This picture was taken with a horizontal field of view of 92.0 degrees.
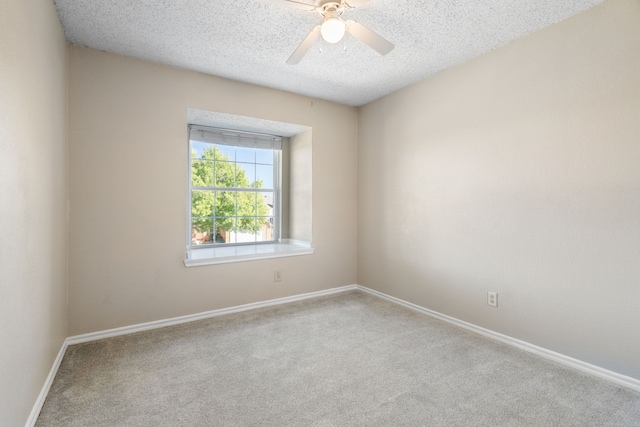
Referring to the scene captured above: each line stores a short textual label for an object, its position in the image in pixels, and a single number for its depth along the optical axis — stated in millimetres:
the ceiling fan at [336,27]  1741
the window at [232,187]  3512
